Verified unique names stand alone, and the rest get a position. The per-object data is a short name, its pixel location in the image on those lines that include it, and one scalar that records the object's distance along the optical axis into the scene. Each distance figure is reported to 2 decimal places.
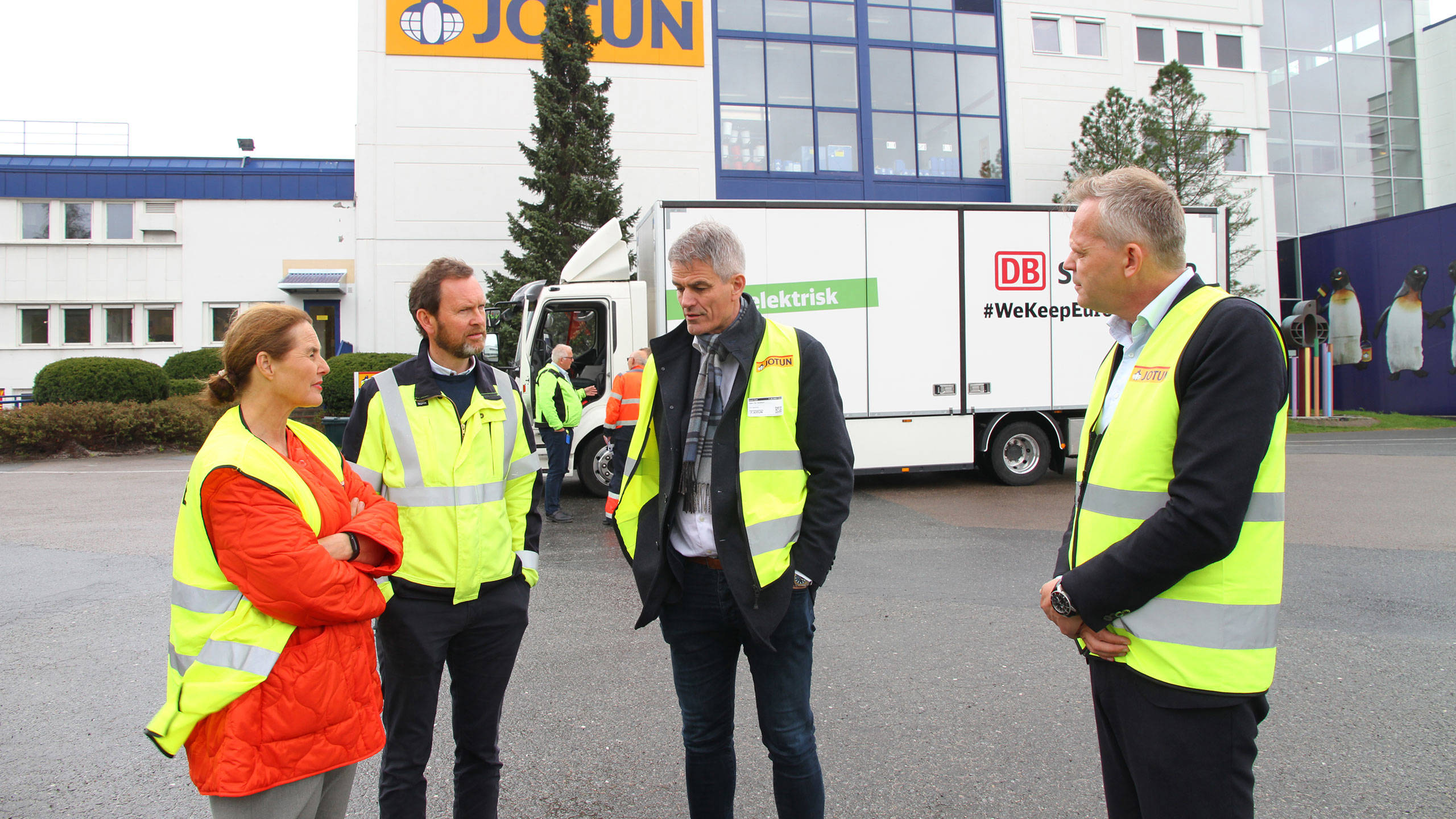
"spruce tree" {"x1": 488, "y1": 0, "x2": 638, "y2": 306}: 18.19
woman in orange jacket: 1.92
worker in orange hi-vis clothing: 8.32
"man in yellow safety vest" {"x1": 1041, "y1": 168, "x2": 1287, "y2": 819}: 1.67
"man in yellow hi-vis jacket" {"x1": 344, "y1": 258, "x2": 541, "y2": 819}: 2.48
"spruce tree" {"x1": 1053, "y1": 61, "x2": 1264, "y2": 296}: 21.73
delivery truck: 9.89
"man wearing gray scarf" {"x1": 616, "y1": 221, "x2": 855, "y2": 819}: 2.38
